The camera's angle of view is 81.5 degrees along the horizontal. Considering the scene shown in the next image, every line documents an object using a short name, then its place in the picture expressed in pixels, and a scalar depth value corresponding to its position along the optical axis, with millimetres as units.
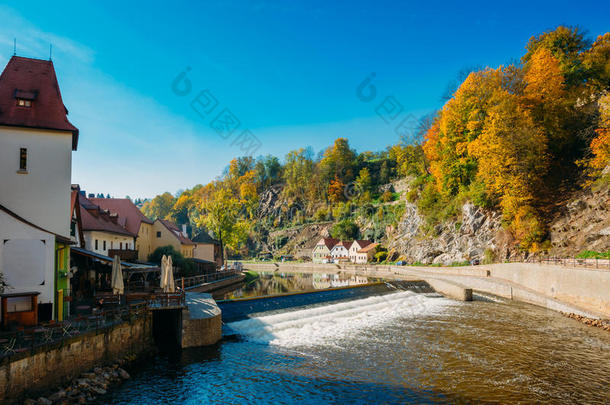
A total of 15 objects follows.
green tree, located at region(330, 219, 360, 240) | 96812
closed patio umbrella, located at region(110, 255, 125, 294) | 17906
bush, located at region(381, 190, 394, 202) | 97300
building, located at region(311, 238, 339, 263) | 94312
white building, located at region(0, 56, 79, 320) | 16469
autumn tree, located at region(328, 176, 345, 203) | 110125
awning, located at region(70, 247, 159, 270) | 20638
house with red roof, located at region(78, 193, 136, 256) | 27000
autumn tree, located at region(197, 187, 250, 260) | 54469
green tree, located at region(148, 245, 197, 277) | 36781
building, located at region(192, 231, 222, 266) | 54438
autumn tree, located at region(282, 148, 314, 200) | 118375
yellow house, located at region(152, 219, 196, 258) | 43875
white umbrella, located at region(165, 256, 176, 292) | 19281
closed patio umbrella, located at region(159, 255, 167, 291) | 19516
